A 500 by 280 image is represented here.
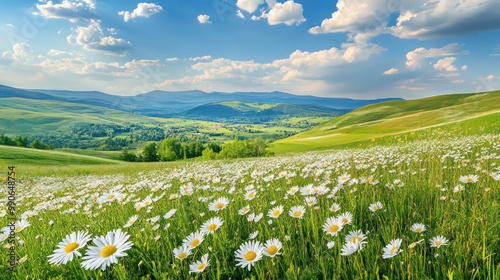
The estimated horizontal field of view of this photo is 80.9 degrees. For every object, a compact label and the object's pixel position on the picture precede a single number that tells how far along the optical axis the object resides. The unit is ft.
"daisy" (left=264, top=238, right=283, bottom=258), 6.69
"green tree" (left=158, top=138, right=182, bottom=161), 324.19
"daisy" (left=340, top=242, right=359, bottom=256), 5.88
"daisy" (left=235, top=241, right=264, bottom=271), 6.69
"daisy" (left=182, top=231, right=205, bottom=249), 7.73
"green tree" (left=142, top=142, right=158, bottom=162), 355.97
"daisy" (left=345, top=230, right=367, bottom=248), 6.50
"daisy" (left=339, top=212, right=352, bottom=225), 7.89
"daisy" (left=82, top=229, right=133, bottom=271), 5.48
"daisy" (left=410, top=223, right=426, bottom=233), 7.73
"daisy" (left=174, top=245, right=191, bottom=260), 7.30
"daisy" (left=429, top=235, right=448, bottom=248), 6.87
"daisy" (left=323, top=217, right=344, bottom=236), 7.23
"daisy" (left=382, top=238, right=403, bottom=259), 6.11
